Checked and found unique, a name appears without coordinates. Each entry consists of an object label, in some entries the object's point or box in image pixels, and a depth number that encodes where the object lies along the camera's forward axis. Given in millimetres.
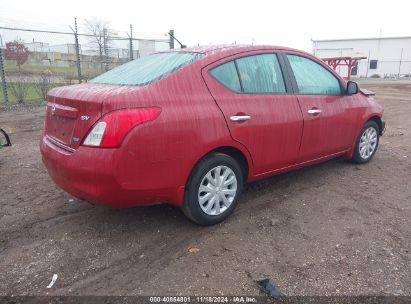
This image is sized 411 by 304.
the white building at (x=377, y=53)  50812
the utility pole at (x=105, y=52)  15008
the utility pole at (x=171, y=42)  13988
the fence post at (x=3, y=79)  10444
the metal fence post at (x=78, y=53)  11995
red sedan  2754
